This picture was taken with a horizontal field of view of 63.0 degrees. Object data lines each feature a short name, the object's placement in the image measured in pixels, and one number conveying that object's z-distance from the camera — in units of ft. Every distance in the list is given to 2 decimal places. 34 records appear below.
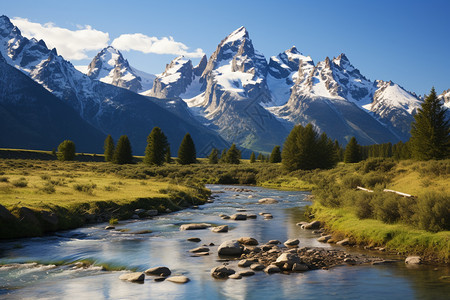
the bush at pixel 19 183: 116.26
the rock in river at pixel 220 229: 87.44
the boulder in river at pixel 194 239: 77.53
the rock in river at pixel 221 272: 52.75
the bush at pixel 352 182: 118.83
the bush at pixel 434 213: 61.62
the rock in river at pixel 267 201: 147.94
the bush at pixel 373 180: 113.50
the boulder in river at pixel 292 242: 70.90
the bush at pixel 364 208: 81.00
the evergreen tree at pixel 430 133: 174.60
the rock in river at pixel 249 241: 72.83
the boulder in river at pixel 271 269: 54.54
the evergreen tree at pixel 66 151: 373.44
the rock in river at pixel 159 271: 54.24
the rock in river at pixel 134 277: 51.51
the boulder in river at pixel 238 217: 106.73
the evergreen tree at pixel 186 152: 346.74
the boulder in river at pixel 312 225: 90.63
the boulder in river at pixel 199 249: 67.34
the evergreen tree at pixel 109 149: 379.35
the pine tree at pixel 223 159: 456.77
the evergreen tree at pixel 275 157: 418.31
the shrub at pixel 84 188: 119.03
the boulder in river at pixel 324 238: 74.64
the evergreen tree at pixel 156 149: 306.14
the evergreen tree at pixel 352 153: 381.60
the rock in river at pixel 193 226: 91.50
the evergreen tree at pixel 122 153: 326.03
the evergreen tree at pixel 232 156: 424.05
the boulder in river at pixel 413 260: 56.15
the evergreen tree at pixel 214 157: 442.09
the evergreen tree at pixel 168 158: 402.93
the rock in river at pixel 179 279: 50.85
